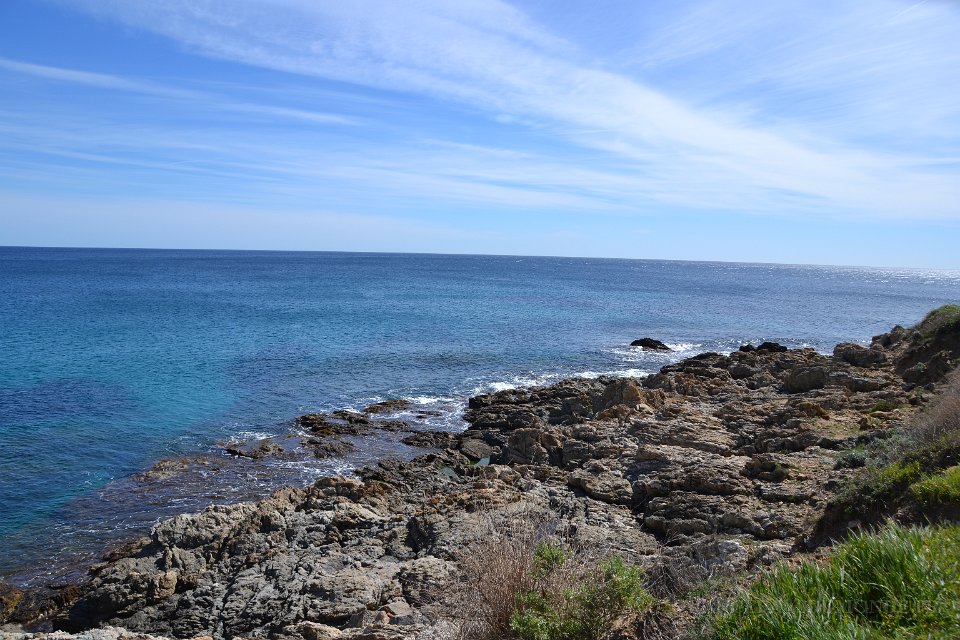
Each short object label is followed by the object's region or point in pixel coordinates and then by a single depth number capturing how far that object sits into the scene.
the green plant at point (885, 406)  23.42
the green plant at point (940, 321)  33.03
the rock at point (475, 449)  25.83
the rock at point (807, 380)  31.00
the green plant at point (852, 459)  17.03
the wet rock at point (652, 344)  51.19
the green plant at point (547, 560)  8.48
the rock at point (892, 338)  42.63
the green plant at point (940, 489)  9.65
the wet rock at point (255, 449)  25.25
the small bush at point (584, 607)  7.54
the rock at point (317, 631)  11.16
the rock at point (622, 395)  27.38
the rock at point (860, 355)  36.45
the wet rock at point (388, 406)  32.19
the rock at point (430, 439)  27.23
